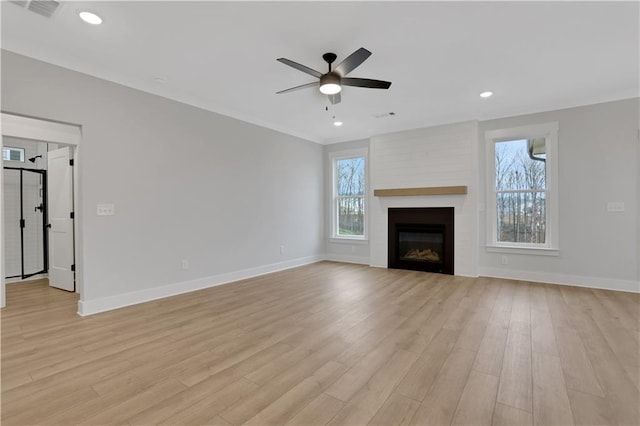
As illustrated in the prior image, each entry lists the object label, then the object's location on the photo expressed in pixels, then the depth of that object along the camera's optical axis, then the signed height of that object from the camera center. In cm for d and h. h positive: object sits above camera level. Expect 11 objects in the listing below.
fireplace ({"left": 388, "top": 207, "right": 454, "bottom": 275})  554 -56
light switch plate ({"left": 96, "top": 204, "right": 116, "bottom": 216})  349 +2
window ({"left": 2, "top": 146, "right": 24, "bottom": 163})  545 +108
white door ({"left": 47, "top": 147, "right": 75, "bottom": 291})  443 -9
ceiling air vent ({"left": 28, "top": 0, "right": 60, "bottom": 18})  235 +164
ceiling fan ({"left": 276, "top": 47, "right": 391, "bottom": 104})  287 +137
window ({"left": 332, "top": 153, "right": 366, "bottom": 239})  676 +34
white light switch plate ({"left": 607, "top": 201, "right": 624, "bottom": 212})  432 +5
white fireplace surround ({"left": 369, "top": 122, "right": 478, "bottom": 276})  531 +71
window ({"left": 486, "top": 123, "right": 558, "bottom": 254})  480 +37
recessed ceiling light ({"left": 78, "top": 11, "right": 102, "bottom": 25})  248 +164
